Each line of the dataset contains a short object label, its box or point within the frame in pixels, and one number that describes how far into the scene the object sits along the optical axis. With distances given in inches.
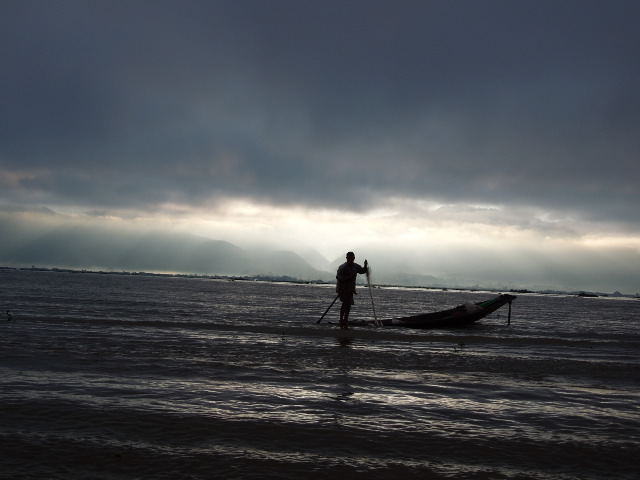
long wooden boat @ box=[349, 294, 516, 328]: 932.0
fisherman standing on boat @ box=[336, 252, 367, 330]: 738.8
